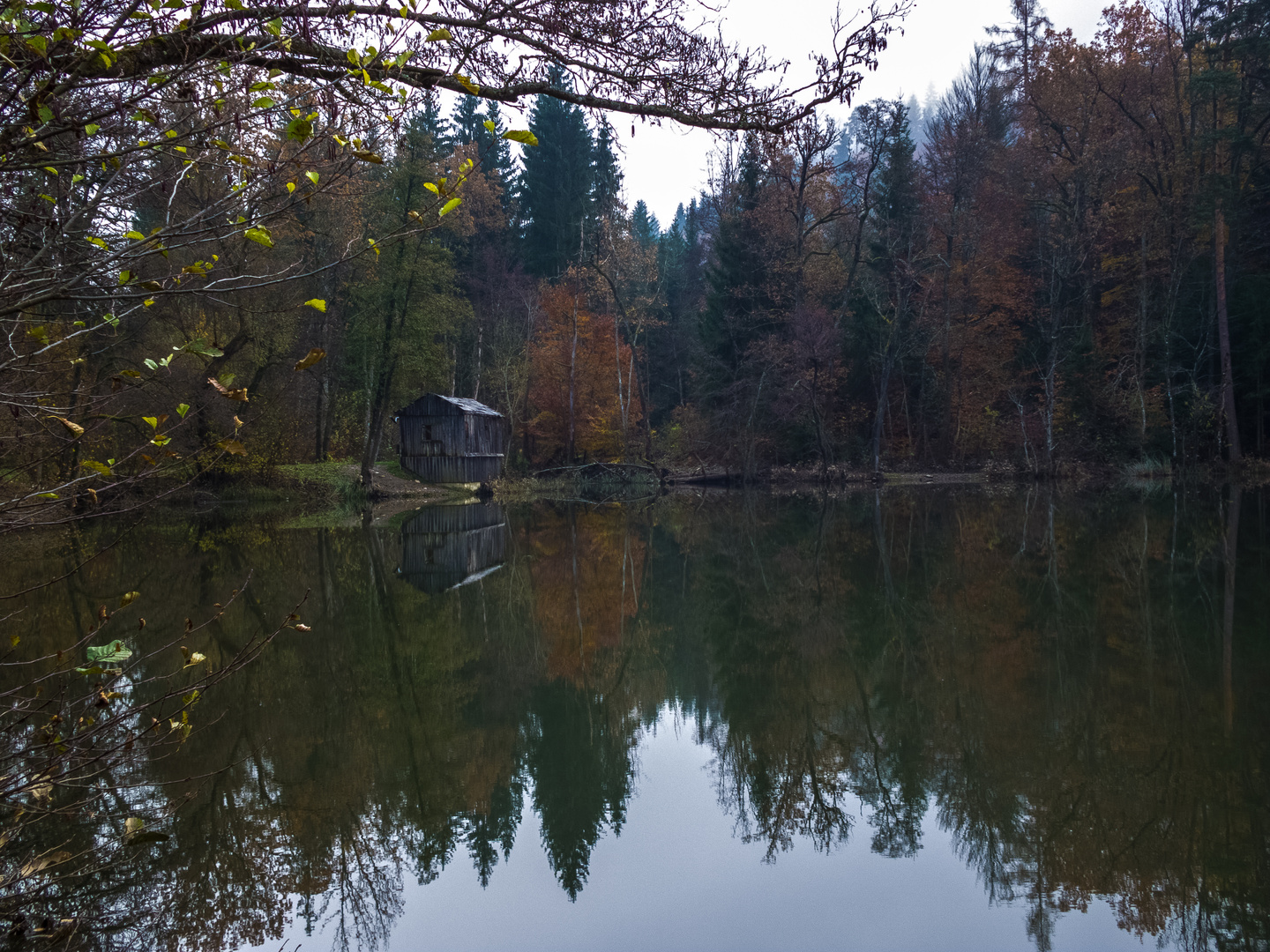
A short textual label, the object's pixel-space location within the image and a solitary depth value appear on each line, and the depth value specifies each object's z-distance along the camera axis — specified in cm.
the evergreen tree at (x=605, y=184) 3991
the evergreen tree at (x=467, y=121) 4772
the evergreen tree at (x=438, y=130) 3637
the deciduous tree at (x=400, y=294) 2847
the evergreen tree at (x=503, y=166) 4768
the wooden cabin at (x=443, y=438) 3331
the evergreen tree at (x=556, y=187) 4688
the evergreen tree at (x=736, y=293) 3369
